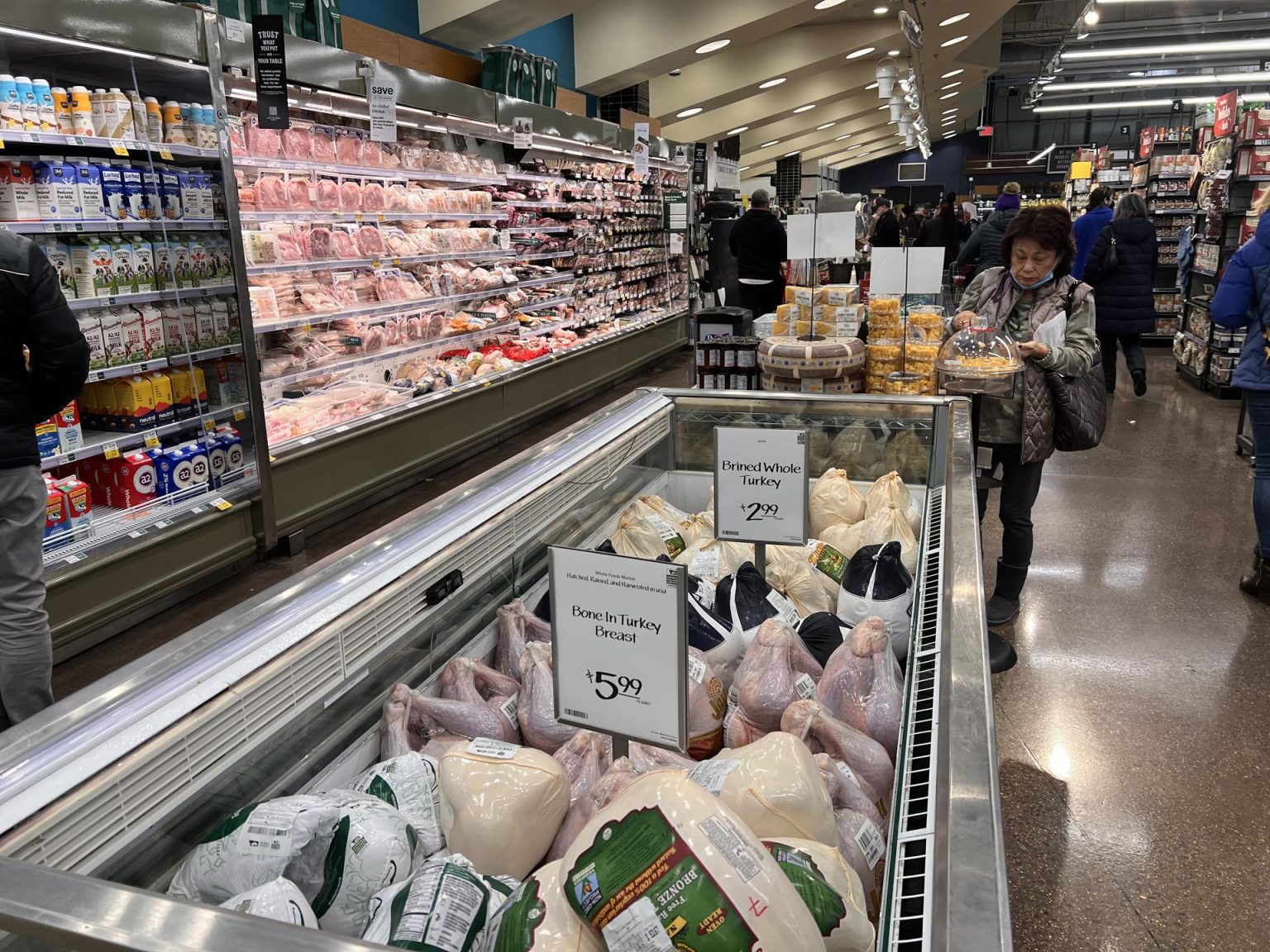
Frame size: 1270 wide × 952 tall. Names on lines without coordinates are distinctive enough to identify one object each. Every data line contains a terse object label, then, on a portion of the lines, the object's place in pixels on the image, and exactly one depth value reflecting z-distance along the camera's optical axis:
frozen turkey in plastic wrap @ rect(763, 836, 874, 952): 1.03
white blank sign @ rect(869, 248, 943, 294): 4.25
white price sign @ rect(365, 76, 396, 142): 5.30
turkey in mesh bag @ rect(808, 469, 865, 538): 2.63
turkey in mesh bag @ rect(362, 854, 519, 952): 1.00
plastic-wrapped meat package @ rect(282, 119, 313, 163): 5.03
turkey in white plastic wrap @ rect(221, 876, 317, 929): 1.00
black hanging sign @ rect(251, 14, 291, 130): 4.32
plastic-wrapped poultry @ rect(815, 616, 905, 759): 1.55
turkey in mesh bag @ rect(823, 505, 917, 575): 2.36
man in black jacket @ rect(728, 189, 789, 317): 9.31
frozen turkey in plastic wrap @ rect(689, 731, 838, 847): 1.19
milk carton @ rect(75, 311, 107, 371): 3.77
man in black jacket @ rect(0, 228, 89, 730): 2.73
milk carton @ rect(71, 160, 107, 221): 3.65
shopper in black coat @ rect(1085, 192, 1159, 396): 8.46
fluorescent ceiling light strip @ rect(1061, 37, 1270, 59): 15.28
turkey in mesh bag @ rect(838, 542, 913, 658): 1.96
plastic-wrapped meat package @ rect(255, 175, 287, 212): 4.87
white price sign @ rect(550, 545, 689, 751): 1.26
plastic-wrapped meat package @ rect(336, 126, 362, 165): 5.52
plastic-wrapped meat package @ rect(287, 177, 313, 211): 5.07
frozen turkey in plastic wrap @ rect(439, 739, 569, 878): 1.23
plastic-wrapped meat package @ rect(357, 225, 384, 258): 5.76
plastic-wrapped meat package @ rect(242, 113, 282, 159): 4.76
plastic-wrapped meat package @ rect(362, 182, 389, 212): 5.75
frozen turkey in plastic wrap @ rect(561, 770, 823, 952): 0.88
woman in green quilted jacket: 3.34
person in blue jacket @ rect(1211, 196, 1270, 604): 4.08
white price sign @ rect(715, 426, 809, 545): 2.03
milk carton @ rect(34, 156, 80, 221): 3.52
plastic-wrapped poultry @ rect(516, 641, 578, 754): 1.56
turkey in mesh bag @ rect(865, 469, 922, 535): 2.55
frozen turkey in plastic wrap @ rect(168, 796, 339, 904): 1.11
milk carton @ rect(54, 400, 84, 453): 3.73
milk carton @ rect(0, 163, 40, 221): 3.41
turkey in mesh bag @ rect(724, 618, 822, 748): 1.61
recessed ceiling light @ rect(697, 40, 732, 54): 9.80
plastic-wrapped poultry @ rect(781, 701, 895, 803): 1.43
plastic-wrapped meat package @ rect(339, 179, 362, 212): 5.54
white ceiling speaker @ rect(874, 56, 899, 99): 10.85
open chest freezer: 0.95
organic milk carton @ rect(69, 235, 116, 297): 3.75
